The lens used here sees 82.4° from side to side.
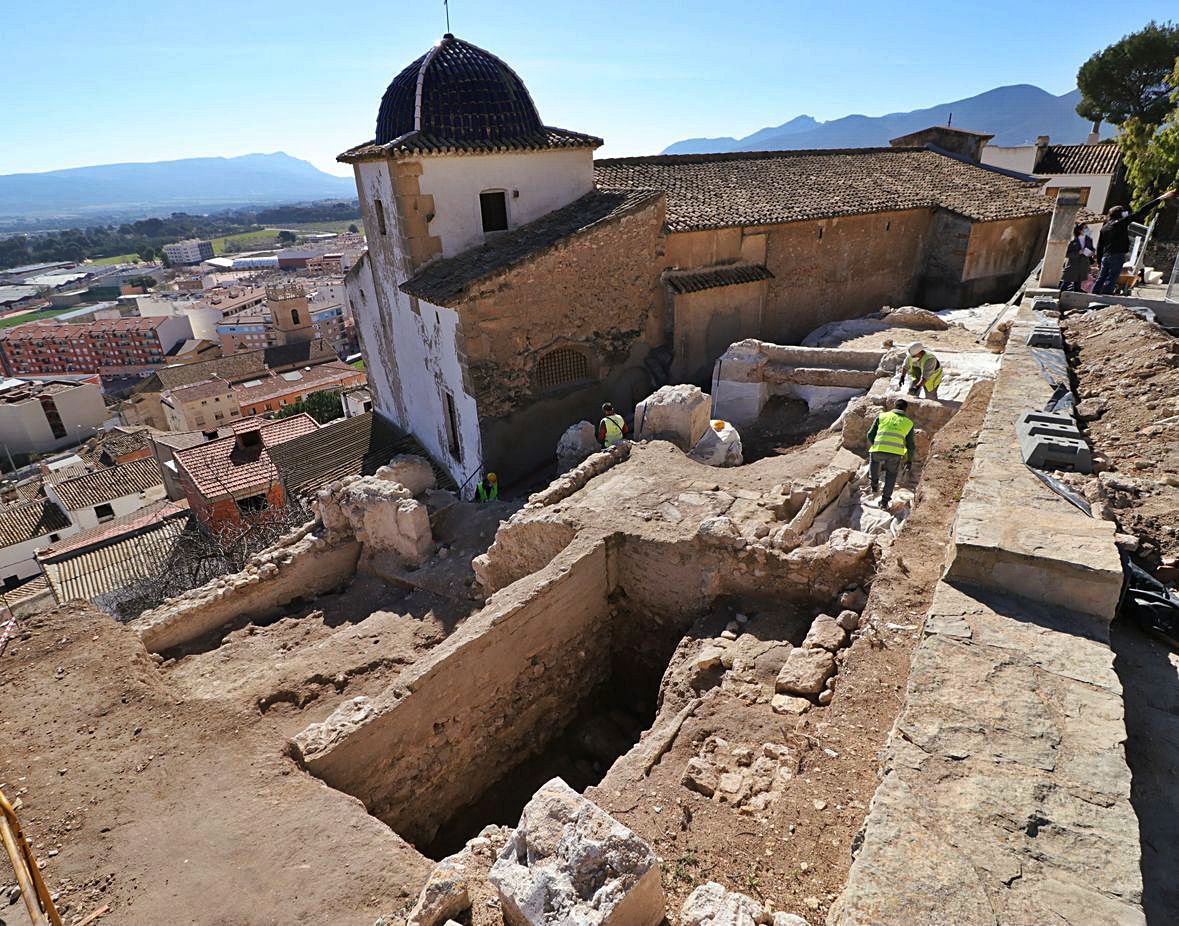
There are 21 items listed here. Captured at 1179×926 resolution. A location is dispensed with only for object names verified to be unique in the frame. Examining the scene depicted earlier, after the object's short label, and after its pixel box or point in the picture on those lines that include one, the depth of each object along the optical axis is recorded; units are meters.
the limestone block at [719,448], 11.39
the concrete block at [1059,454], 4.79
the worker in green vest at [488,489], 13.25
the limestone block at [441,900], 4.12
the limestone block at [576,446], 12.67
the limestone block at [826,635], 5.86
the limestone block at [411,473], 12.56
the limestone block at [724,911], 3.46
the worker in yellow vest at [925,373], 10.77
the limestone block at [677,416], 11.68
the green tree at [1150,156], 15.38
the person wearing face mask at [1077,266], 12.40
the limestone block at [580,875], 3.62
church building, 13.99
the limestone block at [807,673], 5.54
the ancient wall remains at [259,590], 9.41
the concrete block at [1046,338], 8.11
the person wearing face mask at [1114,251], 11.31
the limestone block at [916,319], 17.19
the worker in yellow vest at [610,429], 11.62
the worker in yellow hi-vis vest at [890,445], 8.36
